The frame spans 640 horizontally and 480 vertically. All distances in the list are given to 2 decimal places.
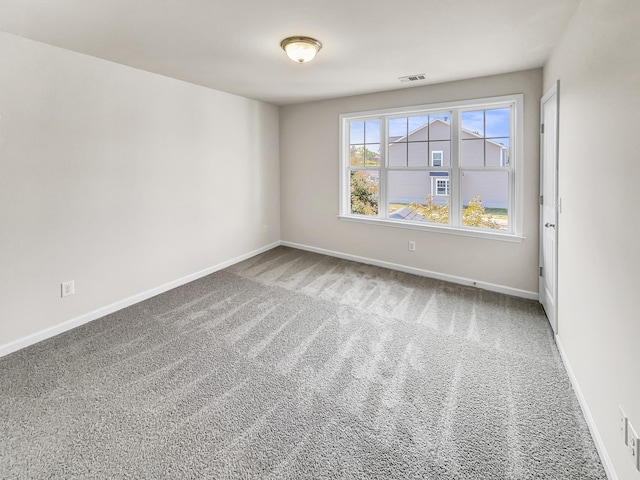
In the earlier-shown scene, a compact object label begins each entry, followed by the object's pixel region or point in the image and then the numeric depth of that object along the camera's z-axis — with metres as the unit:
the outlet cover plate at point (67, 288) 2.90
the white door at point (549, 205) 2.69
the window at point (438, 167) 3.70
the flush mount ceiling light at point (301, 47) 2.59
